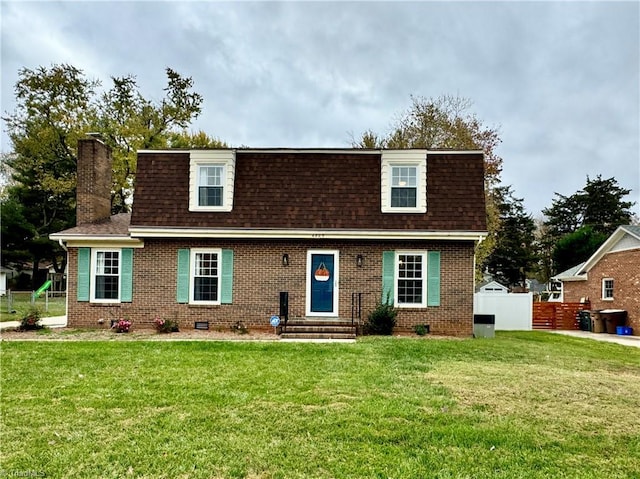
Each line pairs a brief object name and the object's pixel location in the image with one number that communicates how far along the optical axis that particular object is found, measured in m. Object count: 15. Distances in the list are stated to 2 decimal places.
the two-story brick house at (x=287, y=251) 13.27
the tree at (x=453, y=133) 26.23
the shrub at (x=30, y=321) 12.66
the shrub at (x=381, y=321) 12.84
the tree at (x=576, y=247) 31.02
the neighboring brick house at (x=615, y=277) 17.70
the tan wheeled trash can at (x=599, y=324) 18.53
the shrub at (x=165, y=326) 12.76
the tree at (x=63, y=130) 28.17
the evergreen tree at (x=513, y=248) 45.56
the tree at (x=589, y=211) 42.91
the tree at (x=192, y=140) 31.51
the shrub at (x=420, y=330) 12.86
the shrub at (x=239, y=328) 12.86
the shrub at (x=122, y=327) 12.62
